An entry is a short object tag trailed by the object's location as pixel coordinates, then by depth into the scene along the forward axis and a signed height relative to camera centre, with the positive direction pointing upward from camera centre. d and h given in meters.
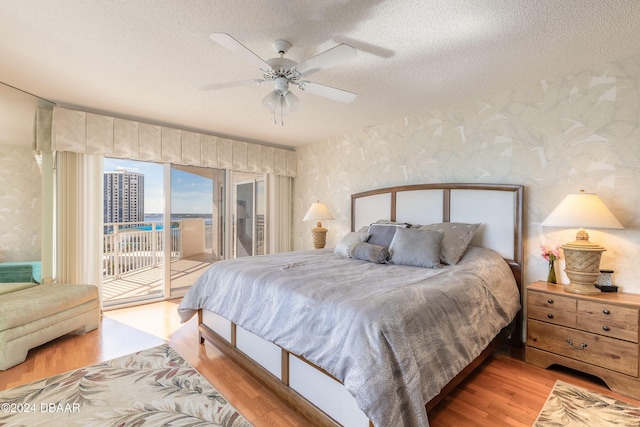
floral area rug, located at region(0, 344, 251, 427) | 1.75 -1.28
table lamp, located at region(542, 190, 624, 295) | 2.15 -0.12
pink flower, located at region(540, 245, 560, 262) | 2.51 -0.39
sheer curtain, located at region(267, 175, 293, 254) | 5.26 -0.09
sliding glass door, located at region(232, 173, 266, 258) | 5.10 -0.09
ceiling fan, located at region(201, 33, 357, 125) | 1.77 +0.97
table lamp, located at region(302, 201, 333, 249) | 4.41 -0.14
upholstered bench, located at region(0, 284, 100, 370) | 2.35 -0.98
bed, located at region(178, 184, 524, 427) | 1.37 -0.63
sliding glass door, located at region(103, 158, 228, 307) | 4.15 -0.29
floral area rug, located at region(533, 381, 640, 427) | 1.75 -1.29
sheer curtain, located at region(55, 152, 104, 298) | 3.35 -0.11
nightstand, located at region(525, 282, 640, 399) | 2.01 -0.93
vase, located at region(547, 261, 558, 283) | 2.52 -0.56
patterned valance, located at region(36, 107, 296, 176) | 3.32 +0.89
